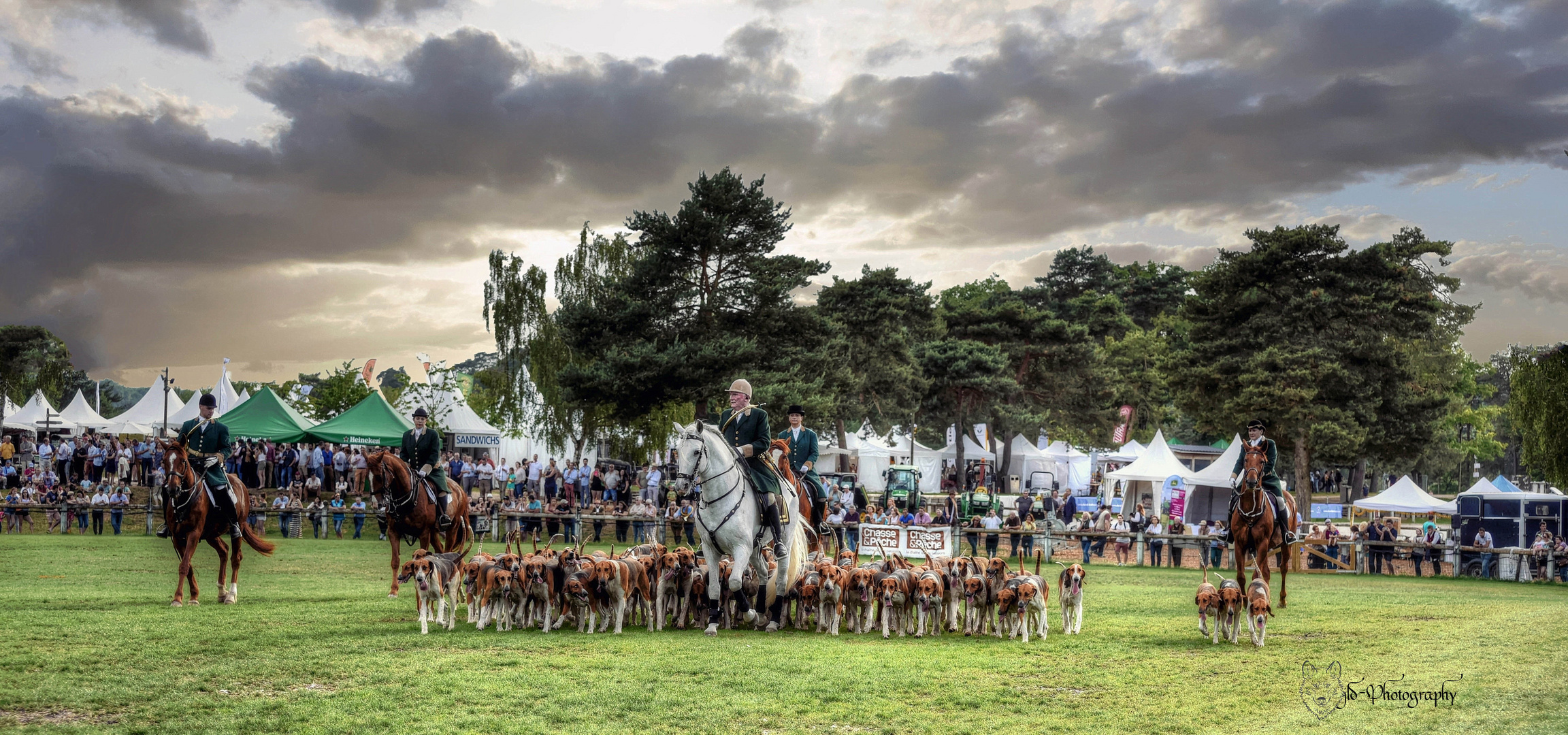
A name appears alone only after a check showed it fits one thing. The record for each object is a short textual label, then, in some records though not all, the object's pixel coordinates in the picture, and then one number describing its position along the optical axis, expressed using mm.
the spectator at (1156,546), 30000
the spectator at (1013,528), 30630
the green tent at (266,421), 33750
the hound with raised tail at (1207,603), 12828
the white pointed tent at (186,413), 46481
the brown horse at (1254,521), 15602
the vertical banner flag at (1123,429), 58156
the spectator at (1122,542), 30573
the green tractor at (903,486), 42219
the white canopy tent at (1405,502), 38969
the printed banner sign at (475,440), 46219
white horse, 12492
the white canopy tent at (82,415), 52594
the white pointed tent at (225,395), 46250
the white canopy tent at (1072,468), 65375
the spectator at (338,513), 32009
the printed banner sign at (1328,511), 44156
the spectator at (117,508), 31219
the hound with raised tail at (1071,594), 13703
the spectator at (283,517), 32031
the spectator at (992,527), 29447
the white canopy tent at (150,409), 48875
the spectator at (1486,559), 27828
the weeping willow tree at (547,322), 49312
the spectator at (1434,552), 28281
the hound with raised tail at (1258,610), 12484
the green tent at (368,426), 33844
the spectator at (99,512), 30969
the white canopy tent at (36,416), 51419
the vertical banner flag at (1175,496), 41219
